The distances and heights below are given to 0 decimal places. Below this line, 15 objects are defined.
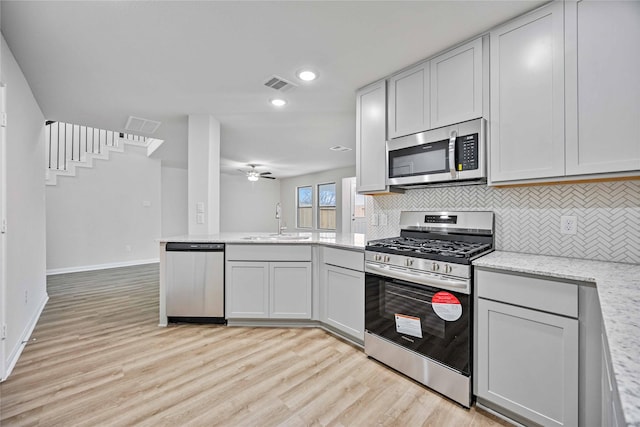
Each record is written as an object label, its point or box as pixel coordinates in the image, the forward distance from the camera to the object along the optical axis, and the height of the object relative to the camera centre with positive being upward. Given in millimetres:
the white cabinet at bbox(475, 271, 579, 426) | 1364 -706
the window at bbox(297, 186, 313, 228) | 8773 +183
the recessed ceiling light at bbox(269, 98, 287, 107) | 3074 +1216
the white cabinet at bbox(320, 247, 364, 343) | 2402 -705
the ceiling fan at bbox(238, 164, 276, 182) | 7125 +1019
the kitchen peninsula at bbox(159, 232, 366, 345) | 2723 -676
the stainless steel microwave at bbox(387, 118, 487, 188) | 1979 +434
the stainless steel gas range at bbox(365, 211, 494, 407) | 1706 -581
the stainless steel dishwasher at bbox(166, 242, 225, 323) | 2893 -691
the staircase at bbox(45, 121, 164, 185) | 5270 +1335
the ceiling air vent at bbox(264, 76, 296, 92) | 2609 +1222
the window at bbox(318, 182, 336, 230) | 8062 +191
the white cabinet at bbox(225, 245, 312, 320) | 2799 -681
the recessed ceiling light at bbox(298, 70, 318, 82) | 2480 +1224
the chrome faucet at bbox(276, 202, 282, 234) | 3360 -28
